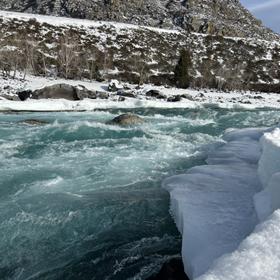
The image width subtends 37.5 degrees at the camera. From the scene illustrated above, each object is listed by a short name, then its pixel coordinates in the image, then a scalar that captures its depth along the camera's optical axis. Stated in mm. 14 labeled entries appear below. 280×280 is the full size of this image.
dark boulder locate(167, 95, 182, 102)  32969
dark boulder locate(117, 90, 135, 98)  34938
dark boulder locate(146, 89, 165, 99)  35266
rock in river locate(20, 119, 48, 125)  19188
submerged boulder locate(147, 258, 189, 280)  5602
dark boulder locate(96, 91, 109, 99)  33188
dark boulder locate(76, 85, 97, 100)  29641
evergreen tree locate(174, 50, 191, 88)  47125
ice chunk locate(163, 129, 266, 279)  5668
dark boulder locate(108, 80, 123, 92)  38375
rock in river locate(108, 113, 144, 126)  19128
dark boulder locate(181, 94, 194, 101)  34916
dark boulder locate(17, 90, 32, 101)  28291
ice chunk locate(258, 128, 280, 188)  7539
